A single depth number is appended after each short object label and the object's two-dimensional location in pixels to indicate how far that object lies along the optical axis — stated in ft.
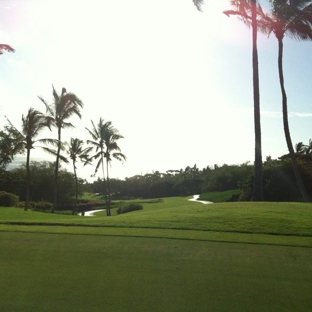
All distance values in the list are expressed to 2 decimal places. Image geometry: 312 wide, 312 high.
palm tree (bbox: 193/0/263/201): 69.67
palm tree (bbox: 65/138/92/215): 154.20
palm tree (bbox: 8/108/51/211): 92.07
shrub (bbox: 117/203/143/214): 127.47
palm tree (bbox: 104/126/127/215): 138.82
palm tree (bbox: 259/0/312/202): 78.43
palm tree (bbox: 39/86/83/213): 103.91
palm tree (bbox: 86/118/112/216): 138.21
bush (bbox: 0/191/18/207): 105.09
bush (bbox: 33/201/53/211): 144.17
